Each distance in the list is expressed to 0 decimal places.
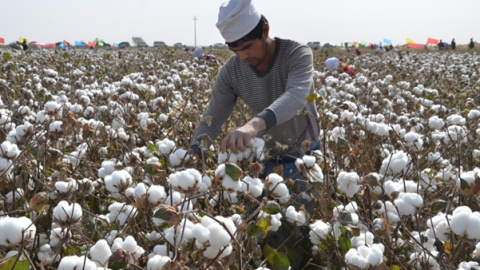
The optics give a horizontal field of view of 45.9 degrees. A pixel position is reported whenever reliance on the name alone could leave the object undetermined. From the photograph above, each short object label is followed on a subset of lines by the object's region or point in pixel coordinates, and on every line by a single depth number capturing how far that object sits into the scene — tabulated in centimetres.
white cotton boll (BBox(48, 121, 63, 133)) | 211
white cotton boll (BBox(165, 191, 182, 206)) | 133
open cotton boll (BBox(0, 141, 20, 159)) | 170
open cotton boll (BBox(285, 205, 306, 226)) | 167
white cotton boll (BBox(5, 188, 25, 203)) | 181
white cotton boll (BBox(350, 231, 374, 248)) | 145
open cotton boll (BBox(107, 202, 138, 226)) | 161
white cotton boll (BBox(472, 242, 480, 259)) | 122
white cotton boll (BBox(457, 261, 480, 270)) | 137
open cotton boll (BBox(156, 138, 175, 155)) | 185
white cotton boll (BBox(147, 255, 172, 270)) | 117
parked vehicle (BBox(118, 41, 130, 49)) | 3584
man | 209
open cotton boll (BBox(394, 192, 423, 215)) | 135
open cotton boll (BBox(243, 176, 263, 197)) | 150
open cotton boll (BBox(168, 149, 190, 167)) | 166
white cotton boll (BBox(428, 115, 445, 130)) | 265
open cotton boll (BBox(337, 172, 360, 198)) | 155
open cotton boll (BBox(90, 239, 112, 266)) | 122
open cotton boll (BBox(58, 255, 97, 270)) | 107
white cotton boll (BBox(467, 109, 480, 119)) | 274
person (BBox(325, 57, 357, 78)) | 631
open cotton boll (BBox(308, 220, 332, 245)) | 152
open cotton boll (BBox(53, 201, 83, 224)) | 125
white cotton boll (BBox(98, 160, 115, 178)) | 181
